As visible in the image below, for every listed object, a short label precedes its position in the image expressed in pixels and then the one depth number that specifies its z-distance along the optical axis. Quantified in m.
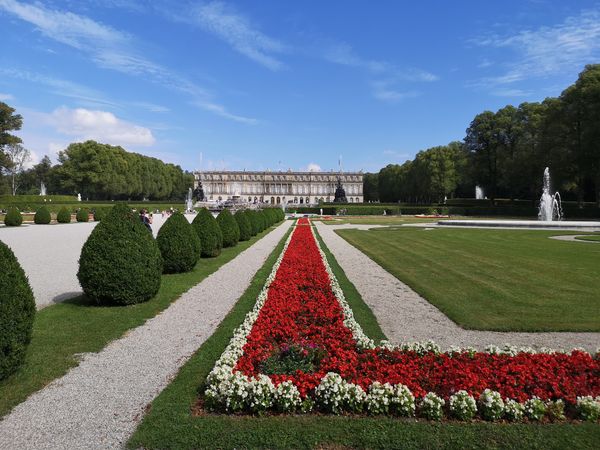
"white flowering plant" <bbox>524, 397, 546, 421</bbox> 3.98
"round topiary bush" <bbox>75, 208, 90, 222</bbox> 40.50
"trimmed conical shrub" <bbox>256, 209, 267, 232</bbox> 27.71
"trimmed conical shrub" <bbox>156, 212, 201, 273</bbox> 12.11
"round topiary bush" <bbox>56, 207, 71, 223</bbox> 38.38
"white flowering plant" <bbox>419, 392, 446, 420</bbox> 4.00
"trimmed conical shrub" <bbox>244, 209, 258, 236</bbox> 23.90
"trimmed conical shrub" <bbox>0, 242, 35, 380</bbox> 4.54
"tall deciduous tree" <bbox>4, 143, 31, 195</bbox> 66.53
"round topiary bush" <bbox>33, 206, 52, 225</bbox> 35.66
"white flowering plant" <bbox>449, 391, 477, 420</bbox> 3.98
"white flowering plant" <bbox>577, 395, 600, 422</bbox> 3.96
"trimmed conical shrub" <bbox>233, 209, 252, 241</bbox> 21.97
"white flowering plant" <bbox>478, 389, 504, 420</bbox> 3.98
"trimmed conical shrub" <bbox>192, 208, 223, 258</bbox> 15.32
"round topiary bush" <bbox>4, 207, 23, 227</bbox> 32.25
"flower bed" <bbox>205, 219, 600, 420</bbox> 4.07
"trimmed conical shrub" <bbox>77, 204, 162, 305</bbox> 8.21
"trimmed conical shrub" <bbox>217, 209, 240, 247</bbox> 18.84
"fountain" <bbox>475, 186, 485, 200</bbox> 86.96
